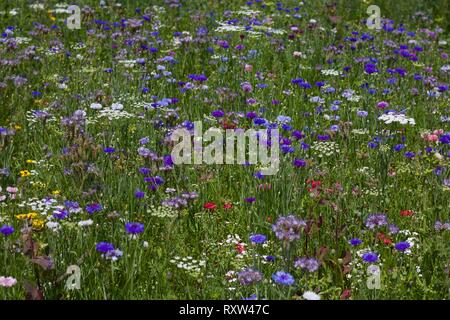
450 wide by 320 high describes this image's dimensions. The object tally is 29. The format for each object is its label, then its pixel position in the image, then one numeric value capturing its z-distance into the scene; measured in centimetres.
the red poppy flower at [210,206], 387
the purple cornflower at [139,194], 384
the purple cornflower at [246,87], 546
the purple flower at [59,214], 347
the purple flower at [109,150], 436
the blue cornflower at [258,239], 342
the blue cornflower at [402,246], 335
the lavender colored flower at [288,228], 324
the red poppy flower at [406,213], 398
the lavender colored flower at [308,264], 313
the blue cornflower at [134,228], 339
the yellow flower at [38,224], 344
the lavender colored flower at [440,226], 367
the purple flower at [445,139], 469
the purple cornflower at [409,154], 460
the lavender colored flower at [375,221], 356
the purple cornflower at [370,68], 601
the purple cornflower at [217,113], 514
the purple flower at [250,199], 390
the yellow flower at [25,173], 420
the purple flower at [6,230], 332
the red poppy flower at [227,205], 400
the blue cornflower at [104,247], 322
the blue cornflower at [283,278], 300
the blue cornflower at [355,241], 346
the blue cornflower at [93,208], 360
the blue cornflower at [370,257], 326
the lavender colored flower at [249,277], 309
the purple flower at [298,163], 420
